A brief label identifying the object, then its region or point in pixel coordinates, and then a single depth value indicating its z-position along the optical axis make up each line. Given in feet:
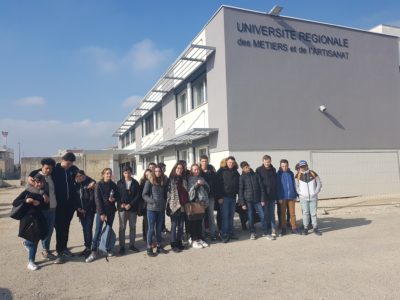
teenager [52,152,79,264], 21.52
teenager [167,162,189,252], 22.71
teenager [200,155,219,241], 25.21
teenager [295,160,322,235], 26.12
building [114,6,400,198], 42.65
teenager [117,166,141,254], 22.15
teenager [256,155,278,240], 25.79
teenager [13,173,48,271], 19.33
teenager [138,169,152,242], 22.85
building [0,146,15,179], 217.03
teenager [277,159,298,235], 26.63
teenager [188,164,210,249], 23.31
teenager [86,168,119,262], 21.34
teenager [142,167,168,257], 22.02
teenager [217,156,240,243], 25.06
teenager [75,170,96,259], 21.95
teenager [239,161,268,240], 25.22
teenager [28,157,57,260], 21.02
